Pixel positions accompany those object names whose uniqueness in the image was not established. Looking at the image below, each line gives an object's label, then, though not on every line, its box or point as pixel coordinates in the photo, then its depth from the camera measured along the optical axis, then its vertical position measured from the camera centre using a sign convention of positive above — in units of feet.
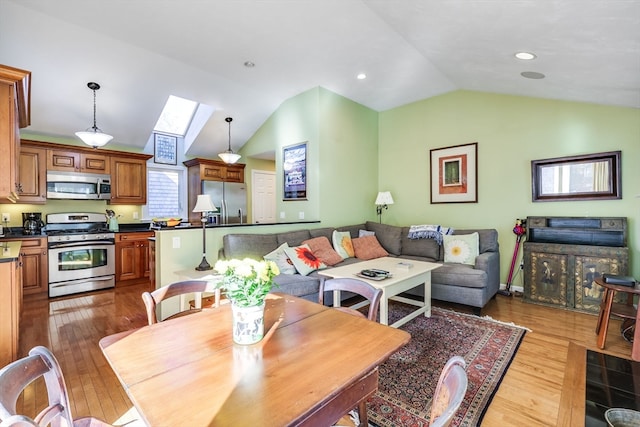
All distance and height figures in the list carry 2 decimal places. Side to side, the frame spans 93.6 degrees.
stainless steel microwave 15.05 +1.47
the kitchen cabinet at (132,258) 16.14 -2.47
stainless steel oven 14.21 -2.06
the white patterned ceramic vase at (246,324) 3.83 -1.43
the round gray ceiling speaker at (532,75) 9.97 +4.61
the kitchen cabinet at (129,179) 16.87 +1.98
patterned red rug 6.01 -3.94
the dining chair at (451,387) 2.56 -1.60
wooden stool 8.45 -2.91
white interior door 21.30 +1.19
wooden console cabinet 10.93 -1.80
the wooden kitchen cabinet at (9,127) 7.28 +2.12
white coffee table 8.80 -2.07
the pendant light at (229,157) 16.93 +3.15
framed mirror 11.42 +1.33
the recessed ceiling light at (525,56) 8.63 +4.55
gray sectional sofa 10.88 -2.23
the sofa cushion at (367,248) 14.20 -1.75
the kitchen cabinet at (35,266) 13.67 -2.43
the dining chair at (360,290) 5.14 -1.56
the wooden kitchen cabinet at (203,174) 19.23 +2.60
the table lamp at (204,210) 10.68 +0.10
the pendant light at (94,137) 11.93 +3.11
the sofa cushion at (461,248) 12.79 -1.62
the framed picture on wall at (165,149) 19.26 +4.20
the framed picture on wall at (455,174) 14.93 +1.93
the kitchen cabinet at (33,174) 14.11 +1.90
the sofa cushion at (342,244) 13.76 -1.52
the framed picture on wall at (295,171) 15.70 +2.22
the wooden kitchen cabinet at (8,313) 7.30 -2.46
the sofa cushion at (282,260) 11.30 -1.82
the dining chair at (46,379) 2.64 -1.60
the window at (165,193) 19.15 +1.35
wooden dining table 2.66 -1.72
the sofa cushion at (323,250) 12.67 -1.65
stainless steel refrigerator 19.12 +0.89
